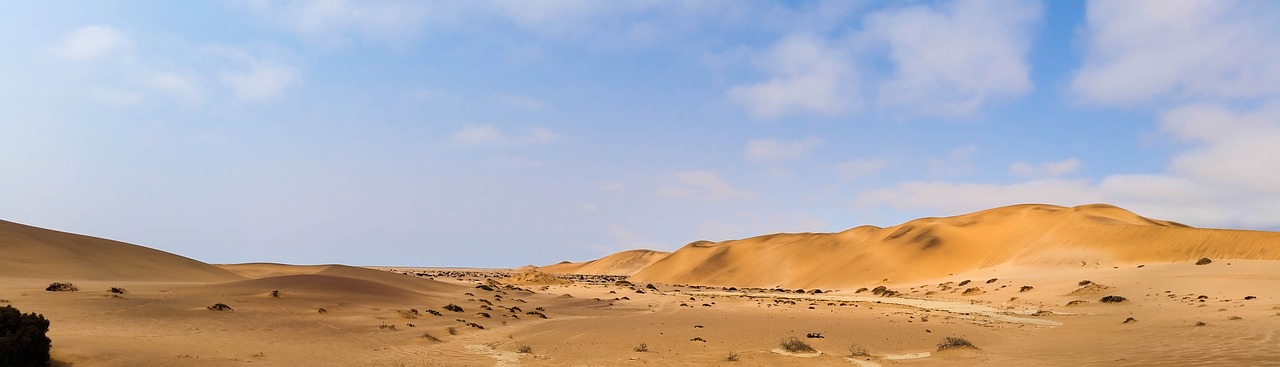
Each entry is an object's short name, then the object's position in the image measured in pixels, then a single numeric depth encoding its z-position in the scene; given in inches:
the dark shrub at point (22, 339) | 416.8
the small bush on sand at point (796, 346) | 650.2
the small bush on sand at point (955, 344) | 661.9
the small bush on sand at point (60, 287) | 784.4
